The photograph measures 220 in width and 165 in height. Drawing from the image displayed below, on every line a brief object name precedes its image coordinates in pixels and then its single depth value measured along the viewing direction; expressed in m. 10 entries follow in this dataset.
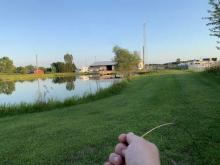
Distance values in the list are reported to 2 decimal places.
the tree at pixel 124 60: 27.25
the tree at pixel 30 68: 59.40
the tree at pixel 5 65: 53.39
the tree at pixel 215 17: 8.84
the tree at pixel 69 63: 58.37
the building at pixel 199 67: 22.47
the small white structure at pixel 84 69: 59.24
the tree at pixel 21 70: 56.96
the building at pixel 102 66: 56.32
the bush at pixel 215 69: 13.97
